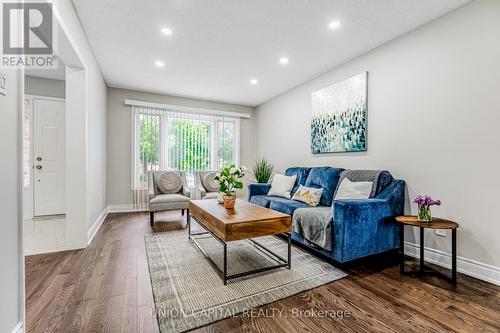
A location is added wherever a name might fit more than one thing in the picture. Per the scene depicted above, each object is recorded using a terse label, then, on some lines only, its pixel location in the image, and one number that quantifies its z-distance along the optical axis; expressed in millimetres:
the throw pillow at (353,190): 2666
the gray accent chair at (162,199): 3637
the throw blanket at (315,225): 2301
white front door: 4184
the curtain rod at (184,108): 4806
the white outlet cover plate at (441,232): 2350
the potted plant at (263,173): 4905
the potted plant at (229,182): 2699
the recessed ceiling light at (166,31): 2655
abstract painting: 3162
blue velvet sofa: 2201
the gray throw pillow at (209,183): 4531
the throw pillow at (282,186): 3785
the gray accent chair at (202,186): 4225
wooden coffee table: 2004
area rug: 1597
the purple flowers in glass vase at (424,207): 2082
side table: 1975
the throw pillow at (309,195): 3146
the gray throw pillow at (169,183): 4188
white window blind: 4934
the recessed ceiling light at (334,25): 2498
